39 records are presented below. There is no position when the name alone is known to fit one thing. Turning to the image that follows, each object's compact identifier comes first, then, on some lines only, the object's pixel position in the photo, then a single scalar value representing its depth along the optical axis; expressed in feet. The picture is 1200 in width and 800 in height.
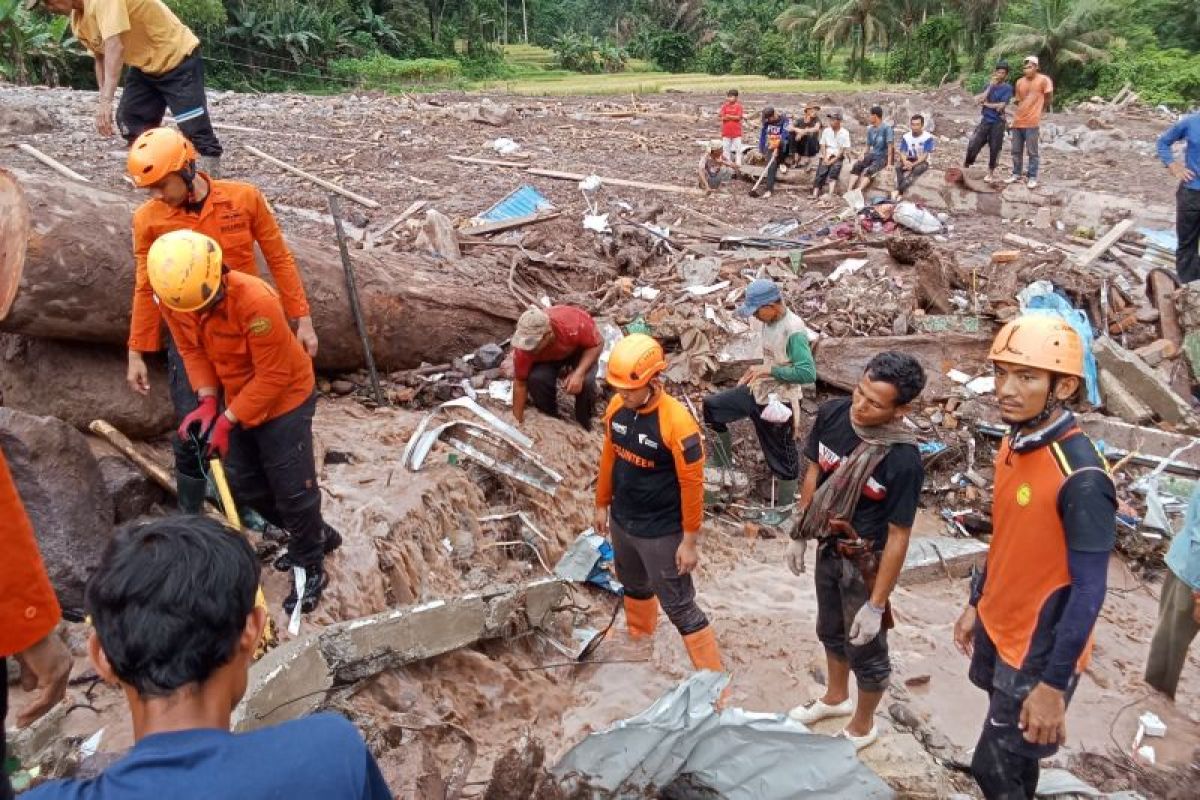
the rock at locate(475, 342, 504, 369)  22.34
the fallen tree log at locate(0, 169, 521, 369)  13.87
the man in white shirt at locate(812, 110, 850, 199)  44.68
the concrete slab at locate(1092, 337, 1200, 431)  24.23
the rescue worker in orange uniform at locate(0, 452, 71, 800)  7.26
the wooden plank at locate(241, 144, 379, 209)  36.04
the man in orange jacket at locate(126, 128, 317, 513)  12.23
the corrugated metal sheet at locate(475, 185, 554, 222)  34.55
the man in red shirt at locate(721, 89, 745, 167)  47.16
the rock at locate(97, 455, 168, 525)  13.39
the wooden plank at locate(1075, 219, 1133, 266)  32.92
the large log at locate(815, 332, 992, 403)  25.30
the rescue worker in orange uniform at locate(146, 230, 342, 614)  10.74
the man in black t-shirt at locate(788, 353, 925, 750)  10.53
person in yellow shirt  15.96
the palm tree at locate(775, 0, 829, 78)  127.44
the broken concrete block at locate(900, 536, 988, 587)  20.07
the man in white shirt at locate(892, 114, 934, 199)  41.73
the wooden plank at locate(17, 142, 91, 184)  31.58
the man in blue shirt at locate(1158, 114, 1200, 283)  26.27
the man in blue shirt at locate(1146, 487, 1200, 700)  12.86
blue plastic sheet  24.80
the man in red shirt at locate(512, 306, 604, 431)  19.22
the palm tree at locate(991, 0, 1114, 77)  90.53
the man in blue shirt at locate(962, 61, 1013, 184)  43.27
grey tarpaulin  8.78
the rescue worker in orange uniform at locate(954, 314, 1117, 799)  8.23
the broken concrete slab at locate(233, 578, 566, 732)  10.10
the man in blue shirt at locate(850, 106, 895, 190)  42.60
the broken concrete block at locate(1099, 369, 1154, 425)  24.26
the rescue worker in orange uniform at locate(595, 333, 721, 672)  12.41
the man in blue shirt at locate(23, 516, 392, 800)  4.19
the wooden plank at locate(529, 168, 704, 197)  43.52
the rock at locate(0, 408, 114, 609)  11.69
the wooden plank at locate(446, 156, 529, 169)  46.73
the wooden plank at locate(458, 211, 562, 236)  31.63
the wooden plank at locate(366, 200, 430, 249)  30.09
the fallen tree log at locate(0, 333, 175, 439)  14.38
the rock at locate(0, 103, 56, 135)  39.75
